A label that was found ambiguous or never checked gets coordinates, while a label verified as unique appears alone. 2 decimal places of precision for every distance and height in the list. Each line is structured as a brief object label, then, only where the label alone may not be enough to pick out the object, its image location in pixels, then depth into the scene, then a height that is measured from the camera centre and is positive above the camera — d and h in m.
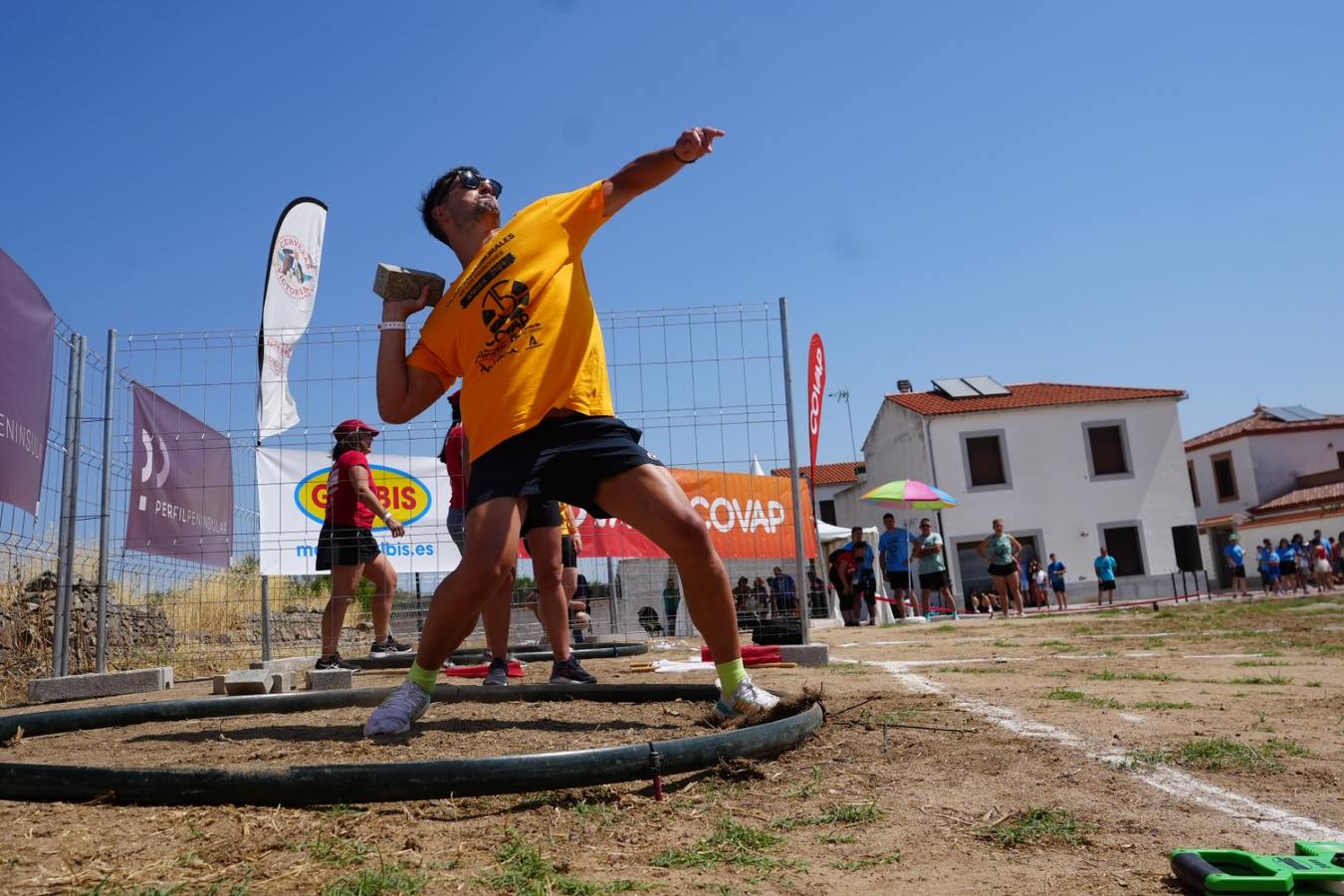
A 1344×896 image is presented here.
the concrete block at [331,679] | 5.40 -0.21
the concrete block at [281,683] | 4.91 -0.20
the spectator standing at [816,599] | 8.23 +0.11
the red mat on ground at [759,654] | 6.23 -0.25
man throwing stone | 3.07 +0.72
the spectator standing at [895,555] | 16.50 +0.88
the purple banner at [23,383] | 5.95 +1.74
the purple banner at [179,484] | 7.18 +1.24
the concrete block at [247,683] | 4.75 -0.18
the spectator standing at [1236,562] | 29.42 +0.71
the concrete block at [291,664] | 6.40 -0.14
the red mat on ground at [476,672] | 5.58 -0.23
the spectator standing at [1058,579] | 24.27 +0.46
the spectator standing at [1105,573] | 24.91 +0.53
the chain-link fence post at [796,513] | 6.71 +0.70
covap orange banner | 8.23 +0.98
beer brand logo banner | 7.25 +3.10
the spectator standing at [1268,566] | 27.94 +0.50
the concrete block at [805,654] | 6.41 -0.28
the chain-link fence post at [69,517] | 6.39 +0.95
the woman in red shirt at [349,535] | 6.20 +0.70
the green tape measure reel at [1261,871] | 1.51 -0.46
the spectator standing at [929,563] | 16.84 +0.71
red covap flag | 12.34 +2.93
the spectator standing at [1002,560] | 18.38 +0.77
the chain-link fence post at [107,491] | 6.65 +1.14
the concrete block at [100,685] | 6.06 -0.19
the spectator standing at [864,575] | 17.08 +0.59
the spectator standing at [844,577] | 17.25 +0.58
